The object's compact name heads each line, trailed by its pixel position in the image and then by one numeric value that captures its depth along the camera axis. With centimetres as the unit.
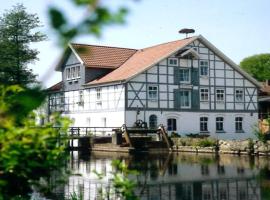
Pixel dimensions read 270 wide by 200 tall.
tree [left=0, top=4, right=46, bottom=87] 4888
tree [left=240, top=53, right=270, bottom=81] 9062
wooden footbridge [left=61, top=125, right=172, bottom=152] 3356
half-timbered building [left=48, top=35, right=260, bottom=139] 3978
